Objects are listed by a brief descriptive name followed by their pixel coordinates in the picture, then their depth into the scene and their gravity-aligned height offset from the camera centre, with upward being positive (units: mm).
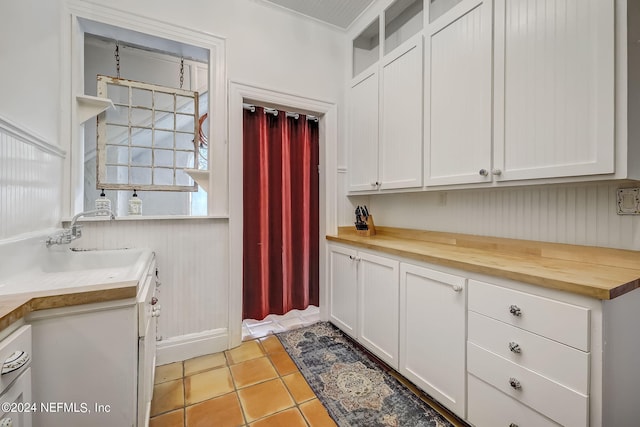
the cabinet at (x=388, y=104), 1896 +847
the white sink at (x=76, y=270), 983 -272
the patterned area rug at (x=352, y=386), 1396 -1050
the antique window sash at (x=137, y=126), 1895 +636
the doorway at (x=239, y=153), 2055 +486
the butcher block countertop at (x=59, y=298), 704 -256
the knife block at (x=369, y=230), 2438 -161
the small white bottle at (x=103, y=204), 1706 +44
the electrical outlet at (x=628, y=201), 1208 +57
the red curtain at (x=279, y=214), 2508 -22
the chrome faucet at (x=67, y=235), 1331 -125
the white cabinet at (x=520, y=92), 1099 +594
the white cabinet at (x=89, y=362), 814 -479
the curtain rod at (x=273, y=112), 2428 +947
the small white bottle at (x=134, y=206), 1885 +34
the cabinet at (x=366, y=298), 1719 -628
